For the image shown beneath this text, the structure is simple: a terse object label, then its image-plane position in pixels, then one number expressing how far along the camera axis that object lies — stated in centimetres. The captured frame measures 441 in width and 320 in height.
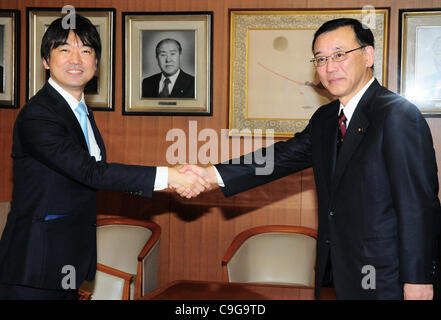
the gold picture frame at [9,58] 373
